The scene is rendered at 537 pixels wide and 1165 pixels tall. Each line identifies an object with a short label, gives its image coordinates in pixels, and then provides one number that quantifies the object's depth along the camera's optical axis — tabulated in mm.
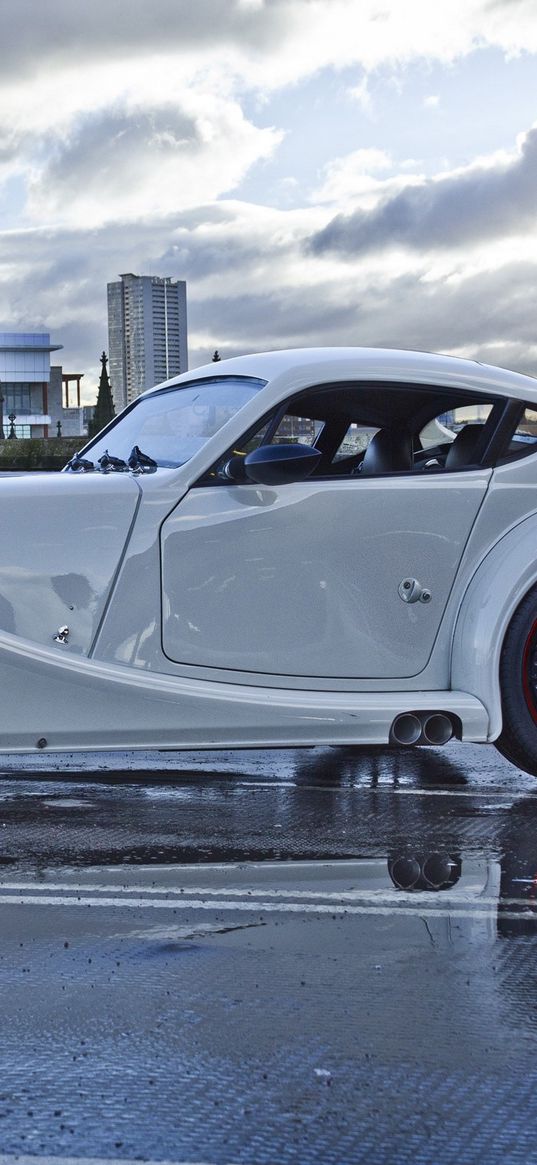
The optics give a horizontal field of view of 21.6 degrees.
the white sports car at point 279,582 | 5387
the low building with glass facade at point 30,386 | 150375
